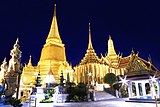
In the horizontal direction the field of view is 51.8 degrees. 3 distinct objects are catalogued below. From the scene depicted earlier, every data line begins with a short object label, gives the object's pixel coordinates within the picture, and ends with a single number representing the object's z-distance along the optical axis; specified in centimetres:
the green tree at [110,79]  2852
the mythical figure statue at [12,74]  1108
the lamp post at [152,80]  1334
